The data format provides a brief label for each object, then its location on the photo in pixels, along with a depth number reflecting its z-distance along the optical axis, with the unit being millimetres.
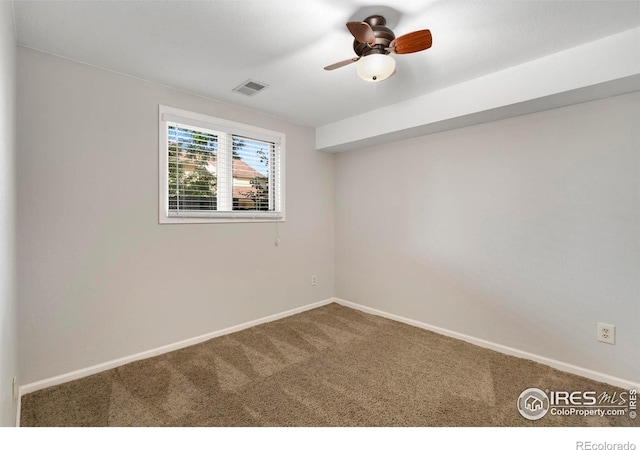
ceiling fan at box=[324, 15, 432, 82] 1702
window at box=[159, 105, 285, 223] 2756
